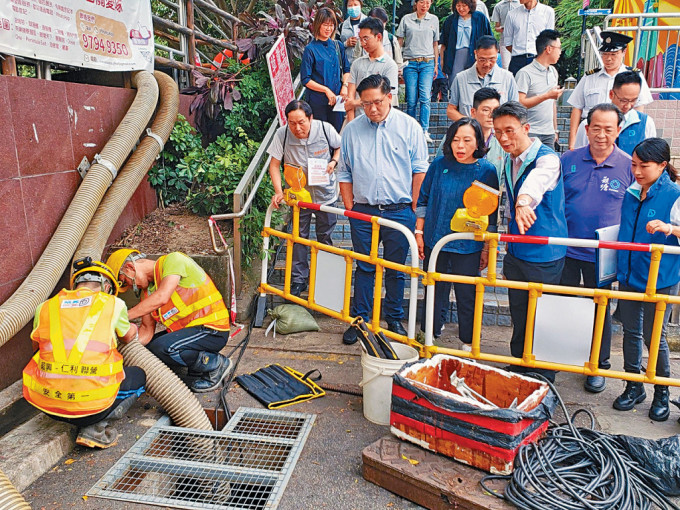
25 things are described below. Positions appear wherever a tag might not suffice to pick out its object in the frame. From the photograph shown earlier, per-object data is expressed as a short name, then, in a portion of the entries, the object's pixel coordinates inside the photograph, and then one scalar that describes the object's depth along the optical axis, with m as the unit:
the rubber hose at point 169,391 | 3.76
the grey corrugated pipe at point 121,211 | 3.78
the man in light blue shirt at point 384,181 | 4.65
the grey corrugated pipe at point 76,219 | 3.96
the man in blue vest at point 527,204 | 3.65
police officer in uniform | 5.24
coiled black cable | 2.70
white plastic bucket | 3.61
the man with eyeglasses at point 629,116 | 4.47
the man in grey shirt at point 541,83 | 5.81
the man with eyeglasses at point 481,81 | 5.36
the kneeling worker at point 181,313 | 4.07
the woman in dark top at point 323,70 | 6.30
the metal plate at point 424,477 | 2.79
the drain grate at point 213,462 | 3.12
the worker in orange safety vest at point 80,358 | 3.27
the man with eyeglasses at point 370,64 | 5.70
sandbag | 5.18
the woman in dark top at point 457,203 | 4.14
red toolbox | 2.90
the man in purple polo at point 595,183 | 3.85
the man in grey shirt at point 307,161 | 5.27
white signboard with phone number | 4.26
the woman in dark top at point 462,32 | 7.38
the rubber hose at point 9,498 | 2.66
